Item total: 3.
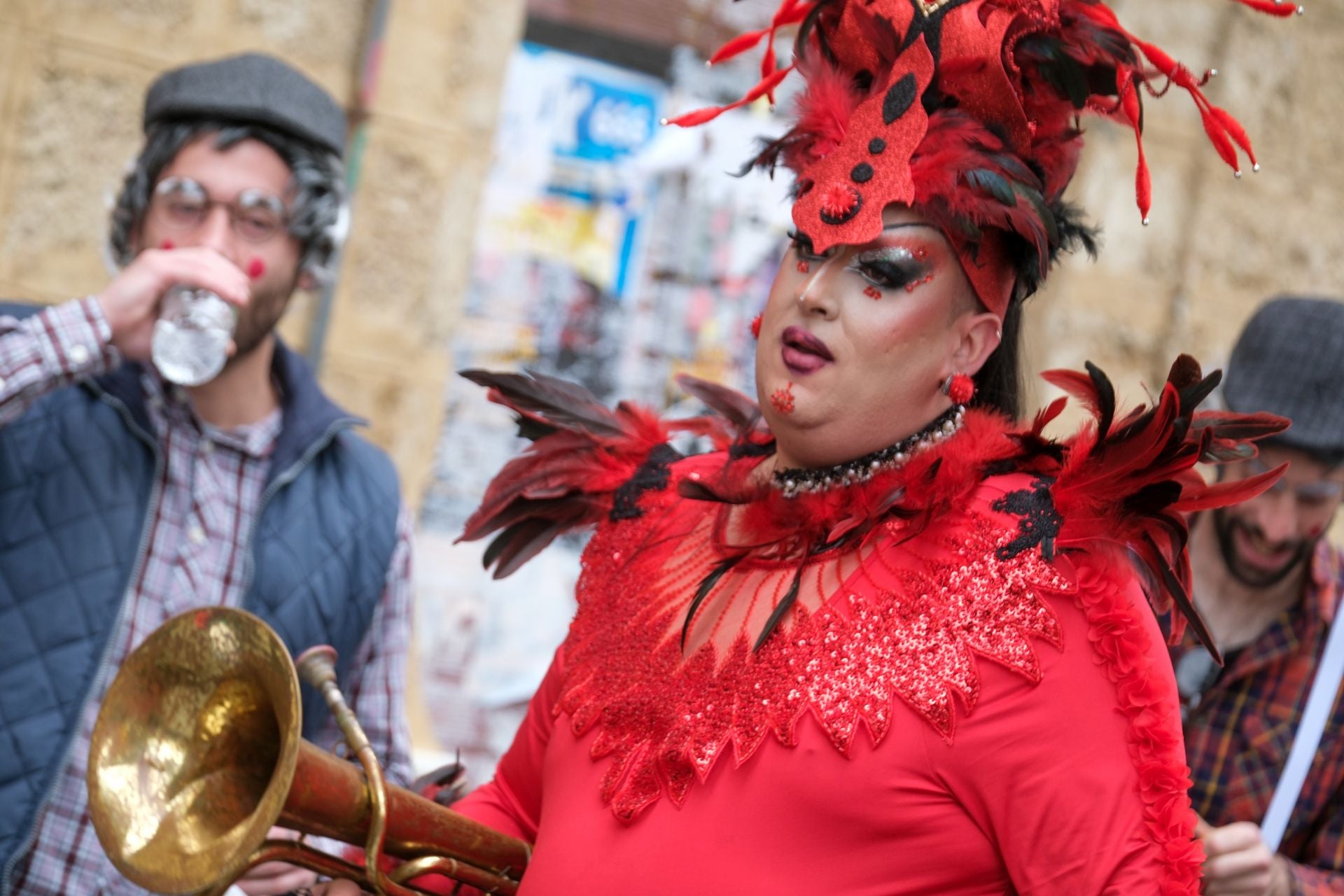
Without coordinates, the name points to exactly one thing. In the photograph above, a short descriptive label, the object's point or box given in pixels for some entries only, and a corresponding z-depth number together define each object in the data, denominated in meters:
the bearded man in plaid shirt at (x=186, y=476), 2.66
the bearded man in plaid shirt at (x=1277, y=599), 2.80
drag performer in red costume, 1.71
